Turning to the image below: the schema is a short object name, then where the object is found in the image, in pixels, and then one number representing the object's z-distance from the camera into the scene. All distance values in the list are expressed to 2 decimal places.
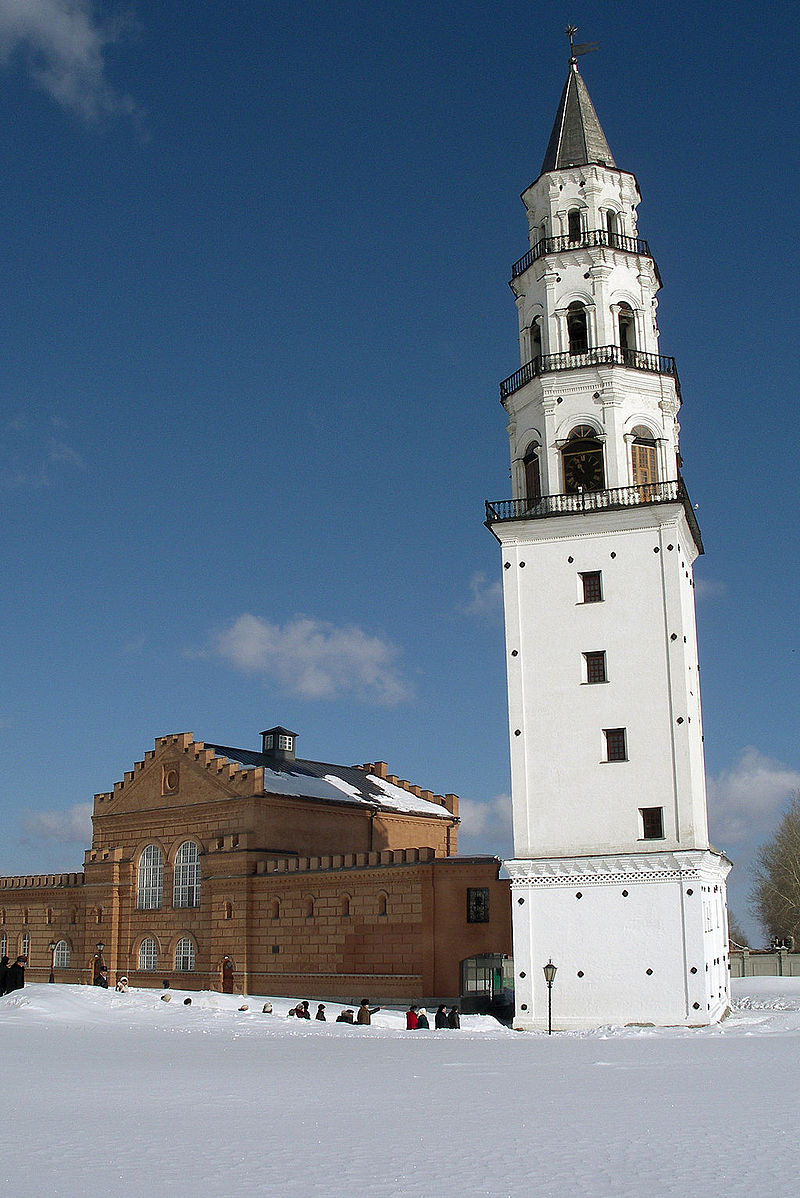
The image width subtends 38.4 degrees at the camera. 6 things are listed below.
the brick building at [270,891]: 40.75
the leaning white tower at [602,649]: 33.31
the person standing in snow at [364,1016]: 34.78
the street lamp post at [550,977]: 32.69
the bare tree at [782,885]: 71.44
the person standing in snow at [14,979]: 40.71
